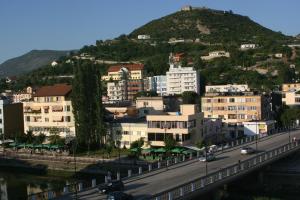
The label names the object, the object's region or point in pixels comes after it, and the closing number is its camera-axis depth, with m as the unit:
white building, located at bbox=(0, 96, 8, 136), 88.73
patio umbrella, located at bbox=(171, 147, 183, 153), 63.50
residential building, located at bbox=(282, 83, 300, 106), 103.75
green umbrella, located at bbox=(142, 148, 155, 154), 67.22
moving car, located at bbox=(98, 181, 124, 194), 36.92
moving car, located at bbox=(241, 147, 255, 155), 56.68
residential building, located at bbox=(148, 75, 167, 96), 153.75
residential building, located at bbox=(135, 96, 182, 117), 90.00
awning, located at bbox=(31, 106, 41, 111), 88.26
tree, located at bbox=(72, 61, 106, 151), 74.12
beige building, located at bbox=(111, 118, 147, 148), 73.19
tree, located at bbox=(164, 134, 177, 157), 64.14
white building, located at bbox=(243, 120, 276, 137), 78.81
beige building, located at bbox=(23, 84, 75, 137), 83.81
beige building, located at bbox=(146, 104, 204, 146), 68.25
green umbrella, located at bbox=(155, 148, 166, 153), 65.25
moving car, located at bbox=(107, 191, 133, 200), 32.84
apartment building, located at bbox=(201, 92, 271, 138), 84.81
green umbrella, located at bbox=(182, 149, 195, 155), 62.75
